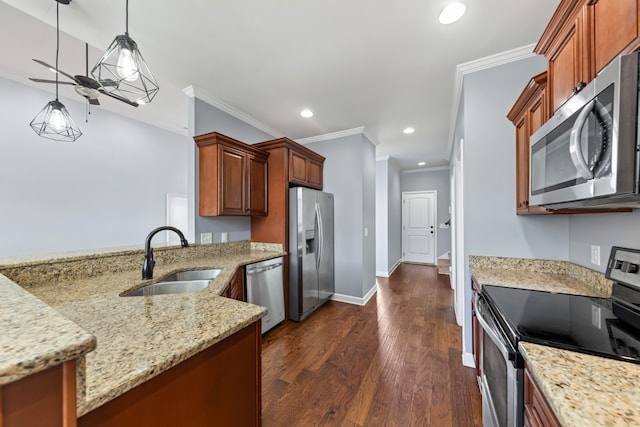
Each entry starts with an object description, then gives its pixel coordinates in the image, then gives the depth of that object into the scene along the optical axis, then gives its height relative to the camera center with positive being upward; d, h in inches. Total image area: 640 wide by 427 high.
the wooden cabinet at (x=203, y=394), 25.2 -22.6
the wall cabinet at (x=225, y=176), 102.0 +17.1
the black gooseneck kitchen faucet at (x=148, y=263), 66.7 -13.7
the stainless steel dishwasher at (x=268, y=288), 98.3 -32.1
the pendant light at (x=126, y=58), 56.4 +37.1
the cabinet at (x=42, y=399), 14.1 -11.8
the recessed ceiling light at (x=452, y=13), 64.0 +55.0
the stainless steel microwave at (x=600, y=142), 29.1 +9.9
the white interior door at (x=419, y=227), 261.7 -14.9
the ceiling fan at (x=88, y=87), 71.2 +41.3
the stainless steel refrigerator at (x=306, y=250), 121.9 -19.4
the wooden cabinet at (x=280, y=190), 122.8 +12.3
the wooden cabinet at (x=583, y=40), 33.2 +28.6
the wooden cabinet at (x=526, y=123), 57.9 +24.2
